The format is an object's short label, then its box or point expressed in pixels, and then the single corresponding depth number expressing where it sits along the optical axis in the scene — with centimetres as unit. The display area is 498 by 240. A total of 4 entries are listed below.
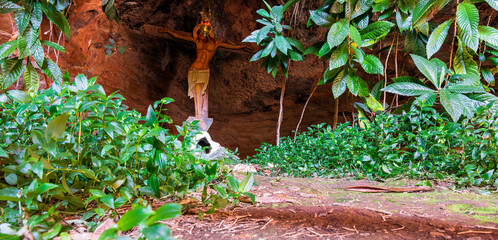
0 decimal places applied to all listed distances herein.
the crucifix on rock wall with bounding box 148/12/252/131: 461
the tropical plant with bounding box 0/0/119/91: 107
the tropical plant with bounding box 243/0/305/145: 256
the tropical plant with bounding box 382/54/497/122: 172
